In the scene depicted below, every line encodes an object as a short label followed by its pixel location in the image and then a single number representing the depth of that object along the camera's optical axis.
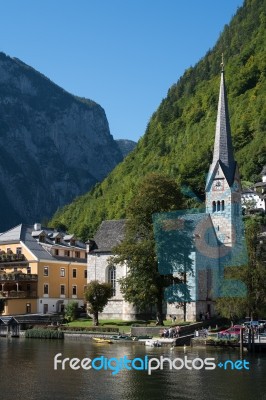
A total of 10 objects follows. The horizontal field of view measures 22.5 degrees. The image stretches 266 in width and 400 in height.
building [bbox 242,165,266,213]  144.07
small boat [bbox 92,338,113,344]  66.50
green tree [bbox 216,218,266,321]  67.19
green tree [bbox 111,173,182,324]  75.19
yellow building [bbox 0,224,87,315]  93.12
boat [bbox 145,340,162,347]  62.78
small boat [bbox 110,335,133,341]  68.60
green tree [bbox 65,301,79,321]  87.25
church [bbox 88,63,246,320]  77.44
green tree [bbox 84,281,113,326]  80.44
